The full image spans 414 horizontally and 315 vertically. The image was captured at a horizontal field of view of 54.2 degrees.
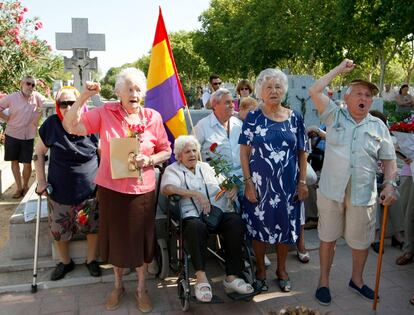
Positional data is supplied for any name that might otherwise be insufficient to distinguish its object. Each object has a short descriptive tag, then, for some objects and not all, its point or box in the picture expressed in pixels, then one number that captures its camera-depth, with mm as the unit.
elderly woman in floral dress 3389
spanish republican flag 4051
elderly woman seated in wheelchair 3236
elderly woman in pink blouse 3098
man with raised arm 3209
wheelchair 3193
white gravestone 8695
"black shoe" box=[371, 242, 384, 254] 4477
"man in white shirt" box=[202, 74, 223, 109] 7654
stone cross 8055
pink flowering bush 9641
